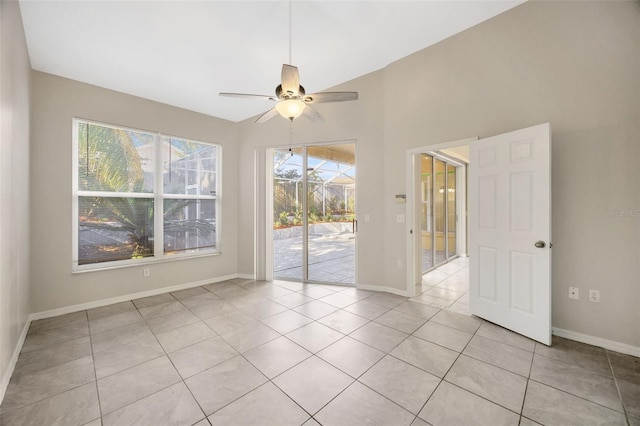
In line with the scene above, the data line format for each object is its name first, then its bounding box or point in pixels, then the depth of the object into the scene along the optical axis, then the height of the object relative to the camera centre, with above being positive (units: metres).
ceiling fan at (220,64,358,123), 2.18 +1.08
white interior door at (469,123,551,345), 2.48 -0.19
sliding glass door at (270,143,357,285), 4.48 +0.15
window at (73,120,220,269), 3.44 +0.28
